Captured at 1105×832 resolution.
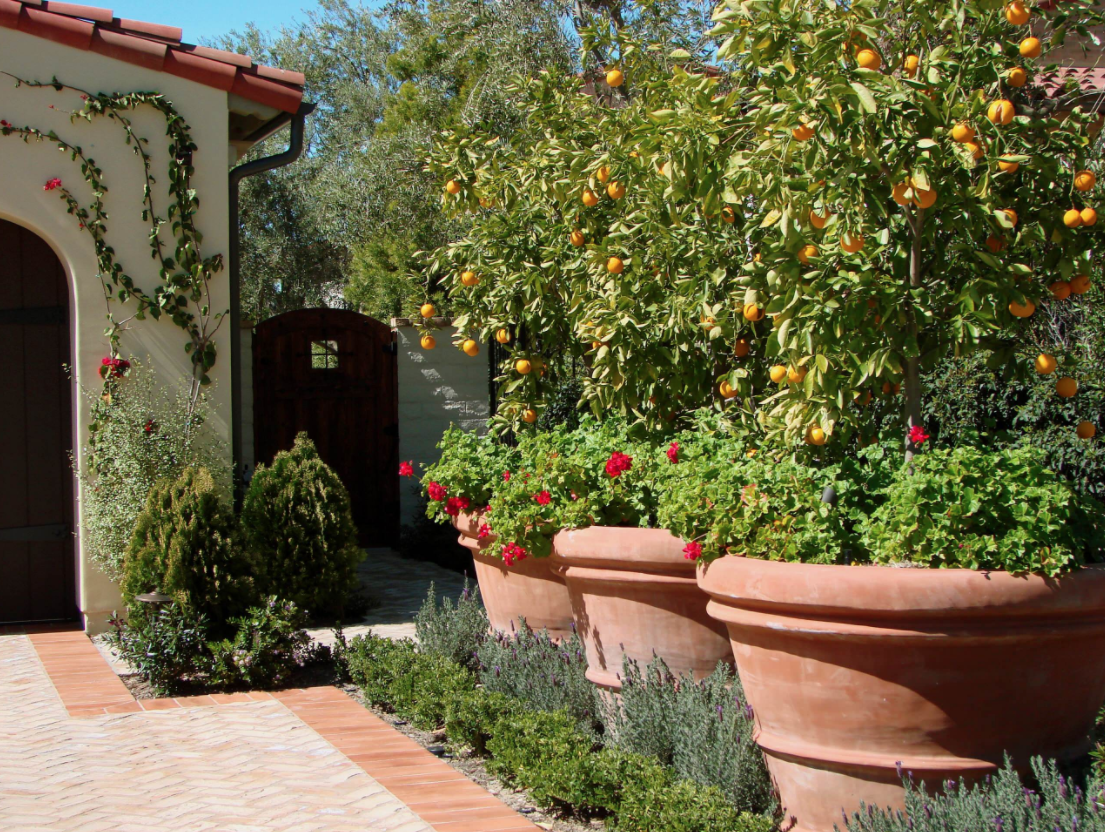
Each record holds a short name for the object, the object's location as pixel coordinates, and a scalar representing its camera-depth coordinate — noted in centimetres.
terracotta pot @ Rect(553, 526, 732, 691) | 412
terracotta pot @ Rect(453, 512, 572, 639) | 521
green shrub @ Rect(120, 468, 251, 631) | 568
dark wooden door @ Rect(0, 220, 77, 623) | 733
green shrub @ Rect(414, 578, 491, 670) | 549
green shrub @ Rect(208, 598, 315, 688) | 552
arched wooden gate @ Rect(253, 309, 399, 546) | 1048
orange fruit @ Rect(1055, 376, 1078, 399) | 372
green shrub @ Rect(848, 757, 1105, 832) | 280
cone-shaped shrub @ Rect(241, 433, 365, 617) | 717
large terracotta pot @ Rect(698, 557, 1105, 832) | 301
